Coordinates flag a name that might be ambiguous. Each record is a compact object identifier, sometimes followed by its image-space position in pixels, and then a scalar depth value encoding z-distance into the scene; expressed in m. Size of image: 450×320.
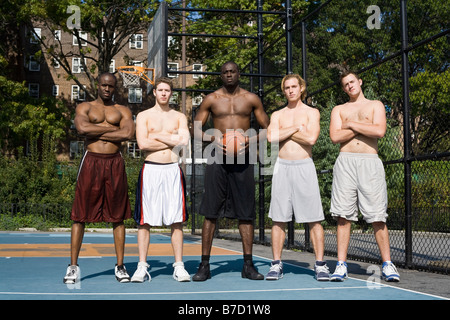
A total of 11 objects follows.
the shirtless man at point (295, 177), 5.62
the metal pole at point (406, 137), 6.51
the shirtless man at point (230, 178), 5.79
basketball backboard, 10.53
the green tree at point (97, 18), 24.25
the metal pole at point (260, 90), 11.13
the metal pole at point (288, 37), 9.60
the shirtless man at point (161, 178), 5.62
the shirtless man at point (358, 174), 5.46
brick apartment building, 40.72
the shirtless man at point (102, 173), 5.52
